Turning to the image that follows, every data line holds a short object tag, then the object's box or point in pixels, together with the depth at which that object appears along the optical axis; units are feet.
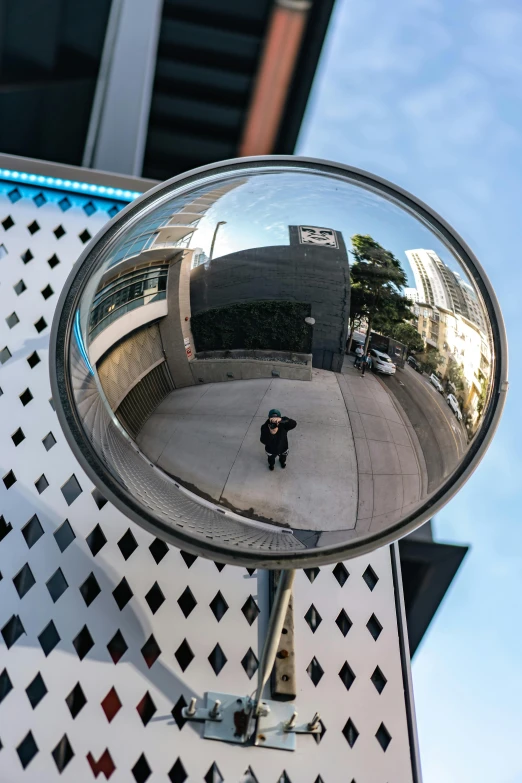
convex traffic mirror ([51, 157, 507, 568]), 6.56
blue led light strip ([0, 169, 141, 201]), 13.94
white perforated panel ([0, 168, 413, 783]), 9.03
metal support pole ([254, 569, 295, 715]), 8.20
